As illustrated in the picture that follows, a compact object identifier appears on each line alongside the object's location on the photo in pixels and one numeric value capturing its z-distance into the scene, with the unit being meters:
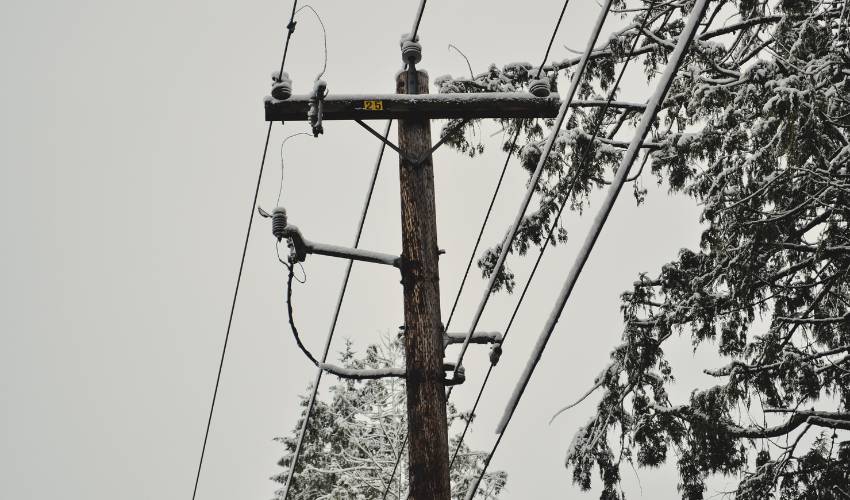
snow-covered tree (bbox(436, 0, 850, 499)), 14.59
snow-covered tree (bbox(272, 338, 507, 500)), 31.78
